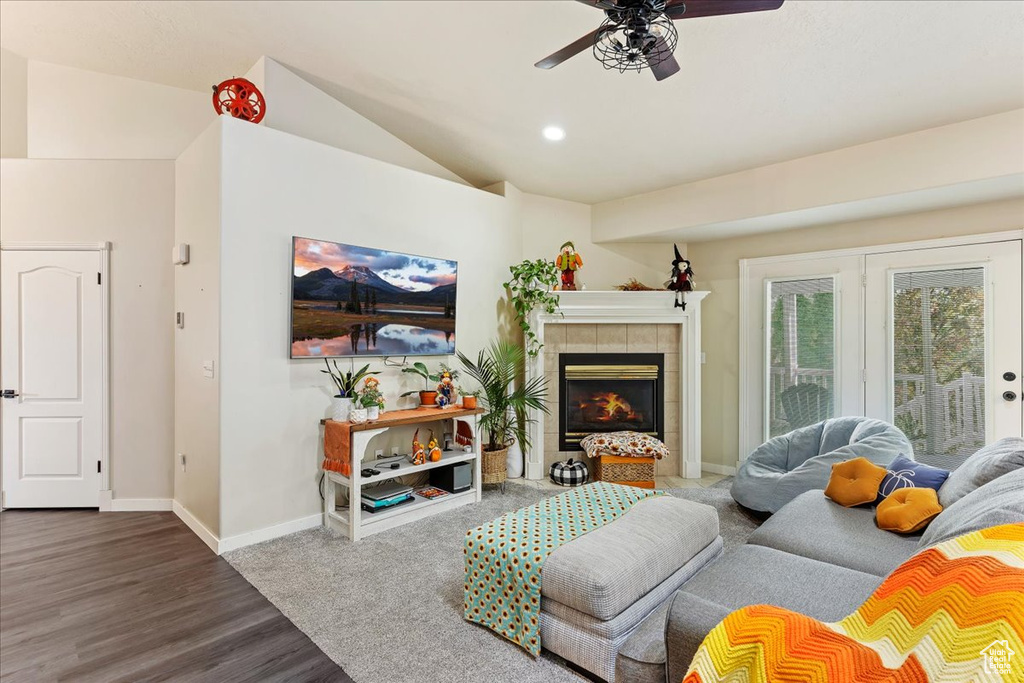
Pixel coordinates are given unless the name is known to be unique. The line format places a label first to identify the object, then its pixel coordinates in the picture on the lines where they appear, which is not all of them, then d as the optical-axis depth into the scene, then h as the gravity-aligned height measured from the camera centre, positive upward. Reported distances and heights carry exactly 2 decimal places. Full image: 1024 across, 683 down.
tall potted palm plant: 4.27 -0.54
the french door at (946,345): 3.57 -0.03
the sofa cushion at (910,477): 2.45 -0.68
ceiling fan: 1.74 +1.16
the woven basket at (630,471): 4.33 -1.12
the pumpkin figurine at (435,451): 3.77 -0.82
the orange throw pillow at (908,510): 2.20 -0.76
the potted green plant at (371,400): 3.44 -0.40
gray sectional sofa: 1.45 -0.86
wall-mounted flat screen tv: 3.38 +0.30
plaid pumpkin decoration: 4.45 -1.19
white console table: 3.24 -0.99
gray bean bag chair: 3.23 -0.83
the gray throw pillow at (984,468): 1.98 -0.53
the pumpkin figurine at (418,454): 3.71 -0.83
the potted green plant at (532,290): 4.67 +0.48
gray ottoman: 1.86 -0.95
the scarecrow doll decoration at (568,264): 4.88 +0.76
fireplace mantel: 4.83 +0.21
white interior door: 3.78 -0.31
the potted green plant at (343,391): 3.43 -0.34
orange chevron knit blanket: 0.86 -0.57
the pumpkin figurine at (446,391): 4.02 -0.40
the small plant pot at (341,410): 3.42 -0.46
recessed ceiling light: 3.84 +1.62
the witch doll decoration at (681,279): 4.84 +0.61
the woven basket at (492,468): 4.23 -1.07
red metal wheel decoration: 3.13 +1.54
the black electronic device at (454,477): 3.93 -1.08
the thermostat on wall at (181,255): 3.44 +0.61
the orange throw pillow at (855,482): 2.60 -0.75
